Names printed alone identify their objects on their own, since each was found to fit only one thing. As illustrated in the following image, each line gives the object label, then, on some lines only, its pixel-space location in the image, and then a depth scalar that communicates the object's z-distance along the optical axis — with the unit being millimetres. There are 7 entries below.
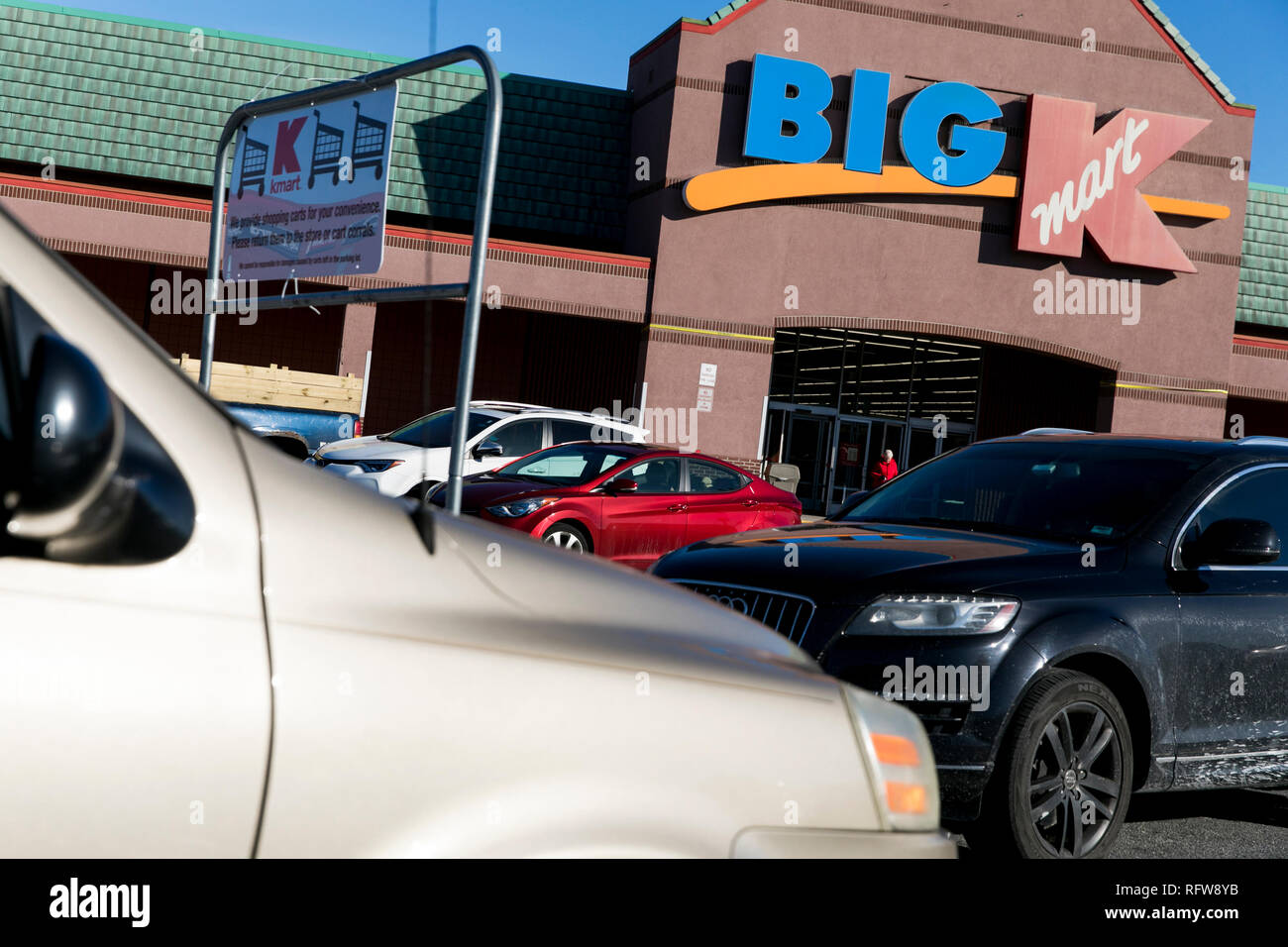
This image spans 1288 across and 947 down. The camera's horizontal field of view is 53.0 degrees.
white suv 14094
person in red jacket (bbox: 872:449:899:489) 23531
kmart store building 24078
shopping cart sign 5641
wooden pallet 18188
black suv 4758
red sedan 12766
